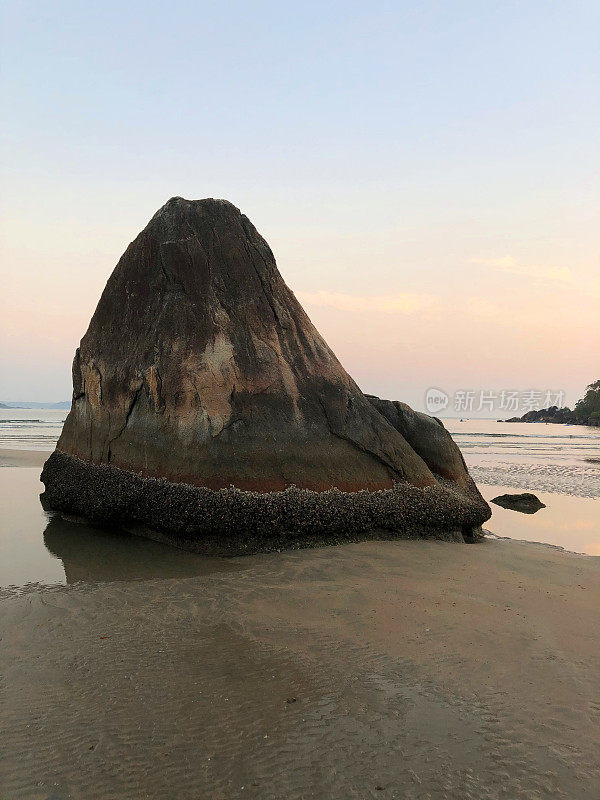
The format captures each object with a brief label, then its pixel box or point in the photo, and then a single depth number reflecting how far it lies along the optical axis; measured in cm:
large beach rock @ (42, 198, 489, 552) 617
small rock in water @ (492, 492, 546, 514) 1014
